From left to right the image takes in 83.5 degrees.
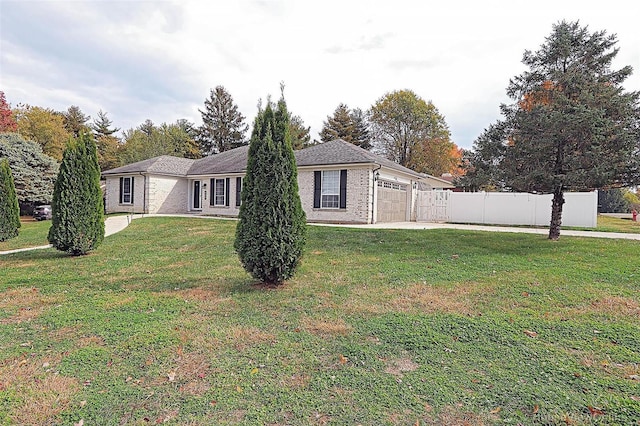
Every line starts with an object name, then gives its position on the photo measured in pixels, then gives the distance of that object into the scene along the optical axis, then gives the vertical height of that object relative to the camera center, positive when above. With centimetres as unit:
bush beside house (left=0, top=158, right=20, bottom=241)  1100 -30
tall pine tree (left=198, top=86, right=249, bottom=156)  4319 +931
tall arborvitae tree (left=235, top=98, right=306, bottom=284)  526 -6
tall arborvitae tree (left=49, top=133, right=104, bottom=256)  814 -7
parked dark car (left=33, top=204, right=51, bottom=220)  2134 -93
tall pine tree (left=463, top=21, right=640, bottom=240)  866 +208
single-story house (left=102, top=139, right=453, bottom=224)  1600 +93
